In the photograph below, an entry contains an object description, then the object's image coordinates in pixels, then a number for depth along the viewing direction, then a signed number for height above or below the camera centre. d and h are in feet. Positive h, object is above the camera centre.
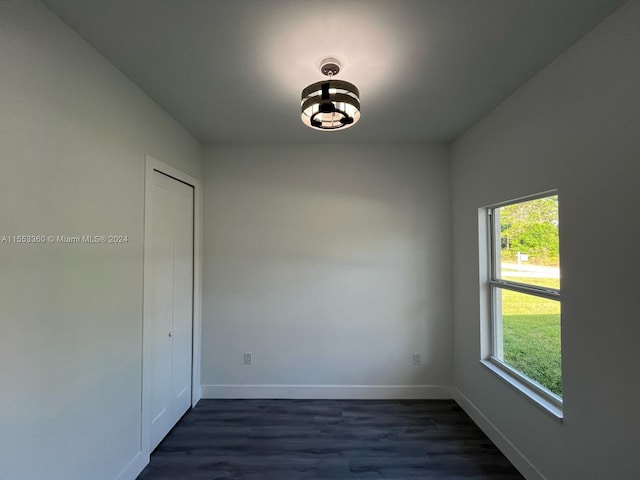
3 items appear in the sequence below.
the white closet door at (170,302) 7.15 -1.70
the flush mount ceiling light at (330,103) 4.79 +2.44
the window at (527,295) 5.82 -1.25
